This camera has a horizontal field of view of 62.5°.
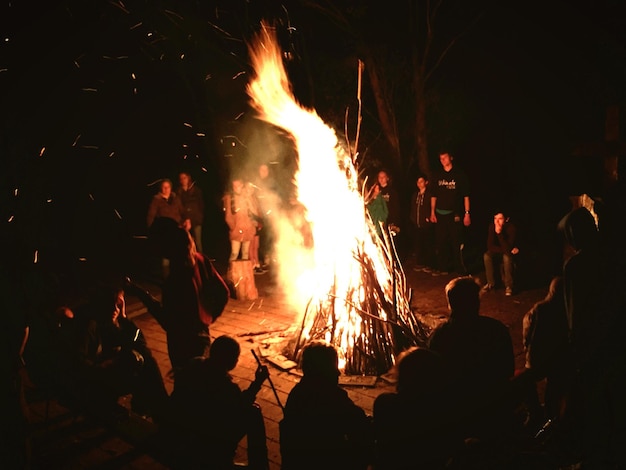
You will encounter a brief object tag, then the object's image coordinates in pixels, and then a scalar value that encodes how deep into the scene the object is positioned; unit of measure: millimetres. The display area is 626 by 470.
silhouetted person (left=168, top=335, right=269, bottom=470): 3174
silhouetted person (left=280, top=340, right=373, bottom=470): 2881
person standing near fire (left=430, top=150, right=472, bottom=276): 9531
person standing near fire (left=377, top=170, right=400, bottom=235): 10375
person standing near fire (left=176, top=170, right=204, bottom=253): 10188
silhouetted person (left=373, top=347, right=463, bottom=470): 2852
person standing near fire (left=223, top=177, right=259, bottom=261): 9625
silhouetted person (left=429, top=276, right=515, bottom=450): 3340
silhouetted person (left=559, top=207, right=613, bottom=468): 3699
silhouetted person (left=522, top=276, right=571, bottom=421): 4000
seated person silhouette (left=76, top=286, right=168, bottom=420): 4688
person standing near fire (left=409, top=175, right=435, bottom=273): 10055
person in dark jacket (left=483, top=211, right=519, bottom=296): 8234
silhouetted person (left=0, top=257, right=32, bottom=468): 3180
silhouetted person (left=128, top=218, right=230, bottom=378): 4598
